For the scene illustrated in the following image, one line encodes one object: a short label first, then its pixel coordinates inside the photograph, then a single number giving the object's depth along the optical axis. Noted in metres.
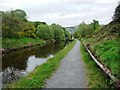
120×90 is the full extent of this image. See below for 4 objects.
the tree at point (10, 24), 18.93
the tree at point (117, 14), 10.37
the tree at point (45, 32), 35.86
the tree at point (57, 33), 46.27
